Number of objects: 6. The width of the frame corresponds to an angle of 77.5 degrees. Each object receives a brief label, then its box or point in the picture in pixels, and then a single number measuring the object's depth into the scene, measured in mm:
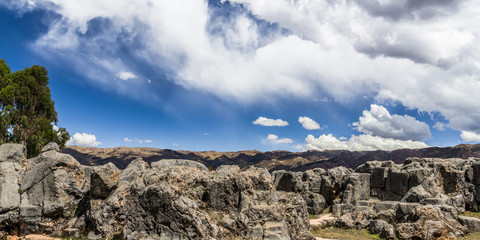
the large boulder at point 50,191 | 20062
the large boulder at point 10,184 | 18969
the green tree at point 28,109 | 39594
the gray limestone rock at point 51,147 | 24620
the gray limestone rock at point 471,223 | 22312
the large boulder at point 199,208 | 15667
